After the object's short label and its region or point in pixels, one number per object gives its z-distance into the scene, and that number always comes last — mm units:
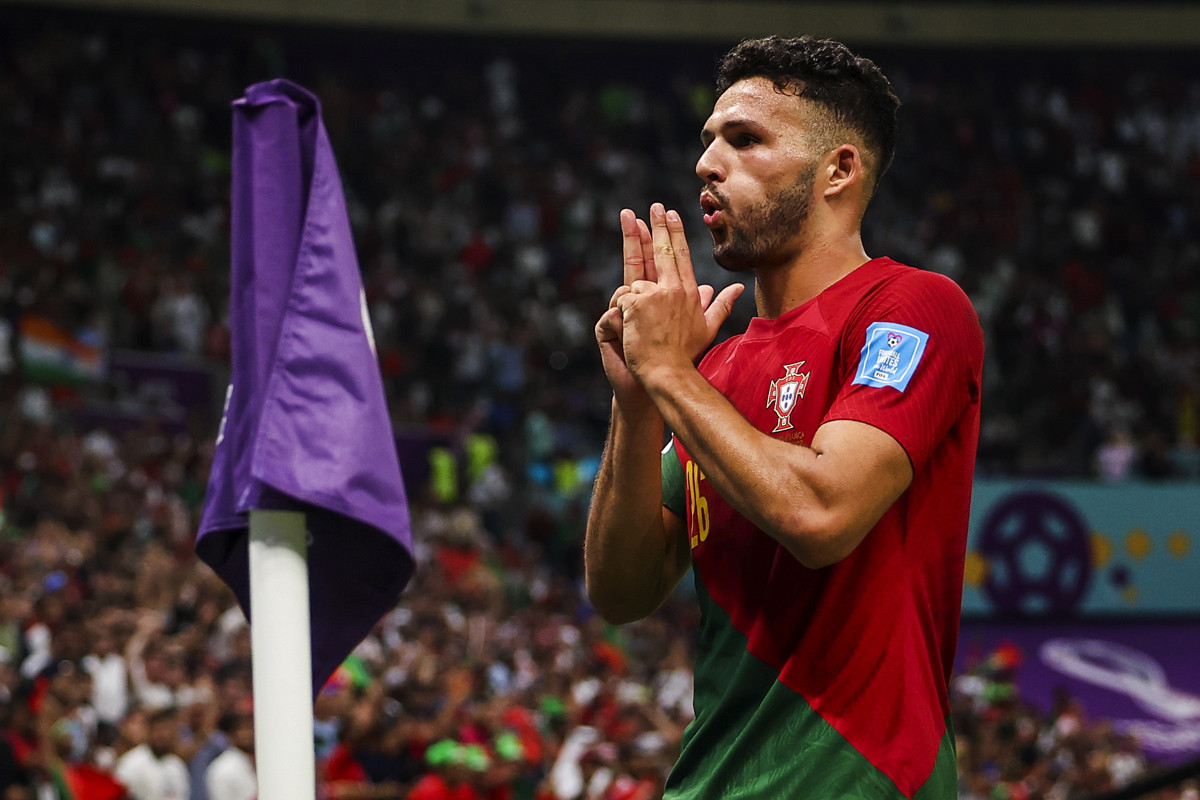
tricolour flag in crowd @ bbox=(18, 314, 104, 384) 24578
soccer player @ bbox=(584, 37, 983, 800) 3889
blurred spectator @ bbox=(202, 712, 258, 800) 13547
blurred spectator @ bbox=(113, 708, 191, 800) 13453
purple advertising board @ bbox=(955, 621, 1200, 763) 28594
